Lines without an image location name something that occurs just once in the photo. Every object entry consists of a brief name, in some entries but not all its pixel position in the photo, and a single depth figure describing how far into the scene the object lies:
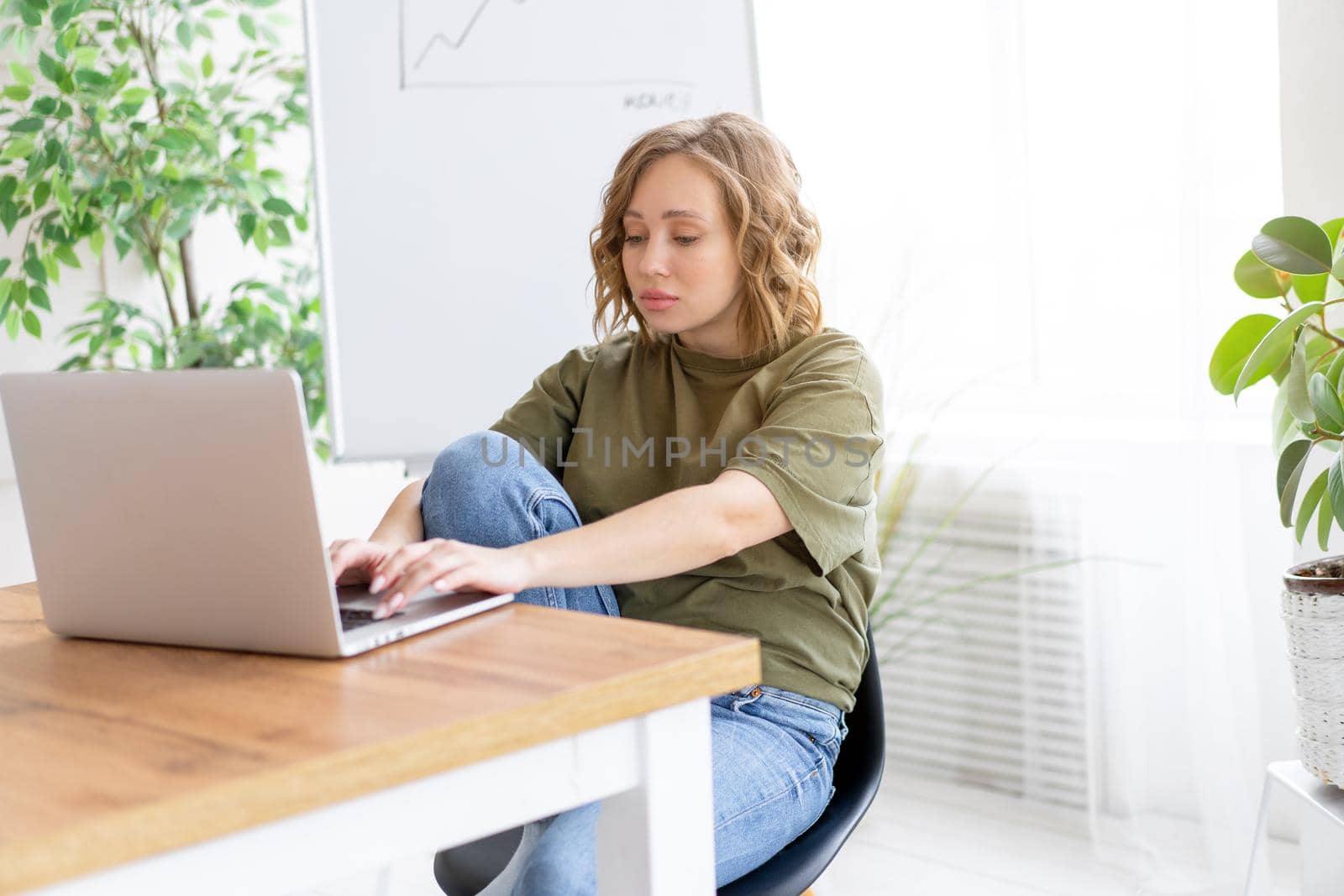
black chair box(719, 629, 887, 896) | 1.14
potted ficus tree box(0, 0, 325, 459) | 2.34
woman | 1.11
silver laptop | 0.81
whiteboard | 2.09
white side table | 1.47
